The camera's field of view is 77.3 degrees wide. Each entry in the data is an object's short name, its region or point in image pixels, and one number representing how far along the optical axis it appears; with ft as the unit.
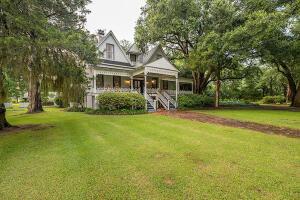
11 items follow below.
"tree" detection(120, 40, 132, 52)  138.10
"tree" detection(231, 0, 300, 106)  51.65
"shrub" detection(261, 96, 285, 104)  112.88
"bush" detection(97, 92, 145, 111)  53.57
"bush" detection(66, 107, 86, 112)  65.00
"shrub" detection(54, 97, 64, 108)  92.09
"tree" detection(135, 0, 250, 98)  60.29
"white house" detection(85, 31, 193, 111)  62.54
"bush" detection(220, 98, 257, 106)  111.84
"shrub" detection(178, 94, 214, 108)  68.85
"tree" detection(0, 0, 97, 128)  23.41
